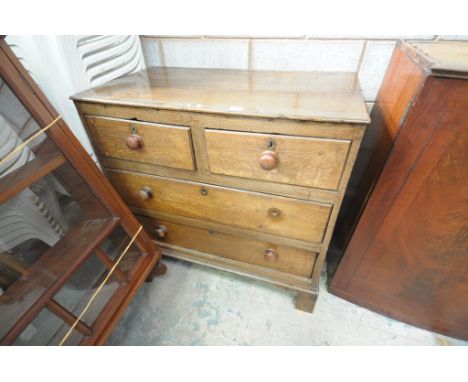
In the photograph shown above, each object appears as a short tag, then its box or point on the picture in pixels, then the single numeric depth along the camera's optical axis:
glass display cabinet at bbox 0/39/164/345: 0.66
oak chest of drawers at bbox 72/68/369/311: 0.64
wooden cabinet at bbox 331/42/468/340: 0.58
